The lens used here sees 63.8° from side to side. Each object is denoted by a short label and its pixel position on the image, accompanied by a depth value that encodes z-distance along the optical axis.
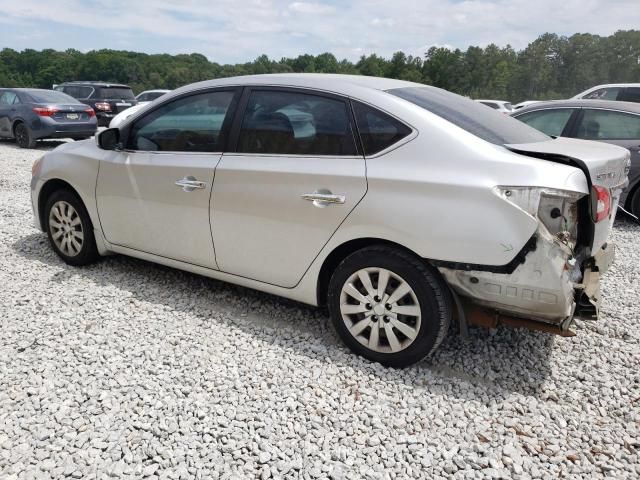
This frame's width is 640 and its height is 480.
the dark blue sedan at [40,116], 12.84
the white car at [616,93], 9.81
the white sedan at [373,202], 2.62
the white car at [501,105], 19.69
